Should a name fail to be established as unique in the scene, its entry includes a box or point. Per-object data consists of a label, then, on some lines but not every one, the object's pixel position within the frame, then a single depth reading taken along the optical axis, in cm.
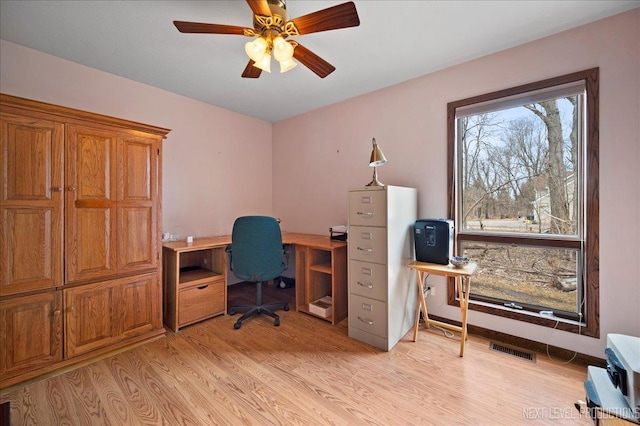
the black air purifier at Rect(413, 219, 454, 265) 210
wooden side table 192
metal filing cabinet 207
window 186
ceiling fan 140
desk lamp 223
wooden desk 242
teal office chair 241
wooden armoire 163
